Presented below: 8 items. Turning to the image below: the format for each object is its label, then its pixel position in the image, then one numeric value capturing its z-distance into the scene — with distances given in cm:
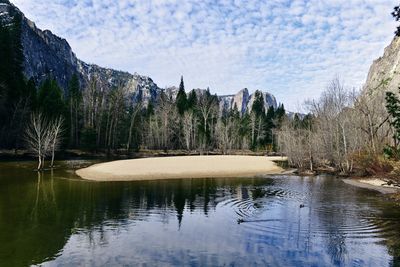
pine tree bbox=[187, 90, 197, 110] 9925
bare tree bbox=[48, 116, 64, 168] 4464
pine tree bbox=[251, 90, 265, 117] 11202
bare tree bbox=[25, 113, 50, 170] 4123
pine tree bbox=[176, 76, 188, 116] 9738
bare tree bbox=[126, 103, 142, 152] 7935
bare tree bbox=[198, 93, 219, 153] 9350
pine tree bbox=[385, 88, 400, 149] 1881
